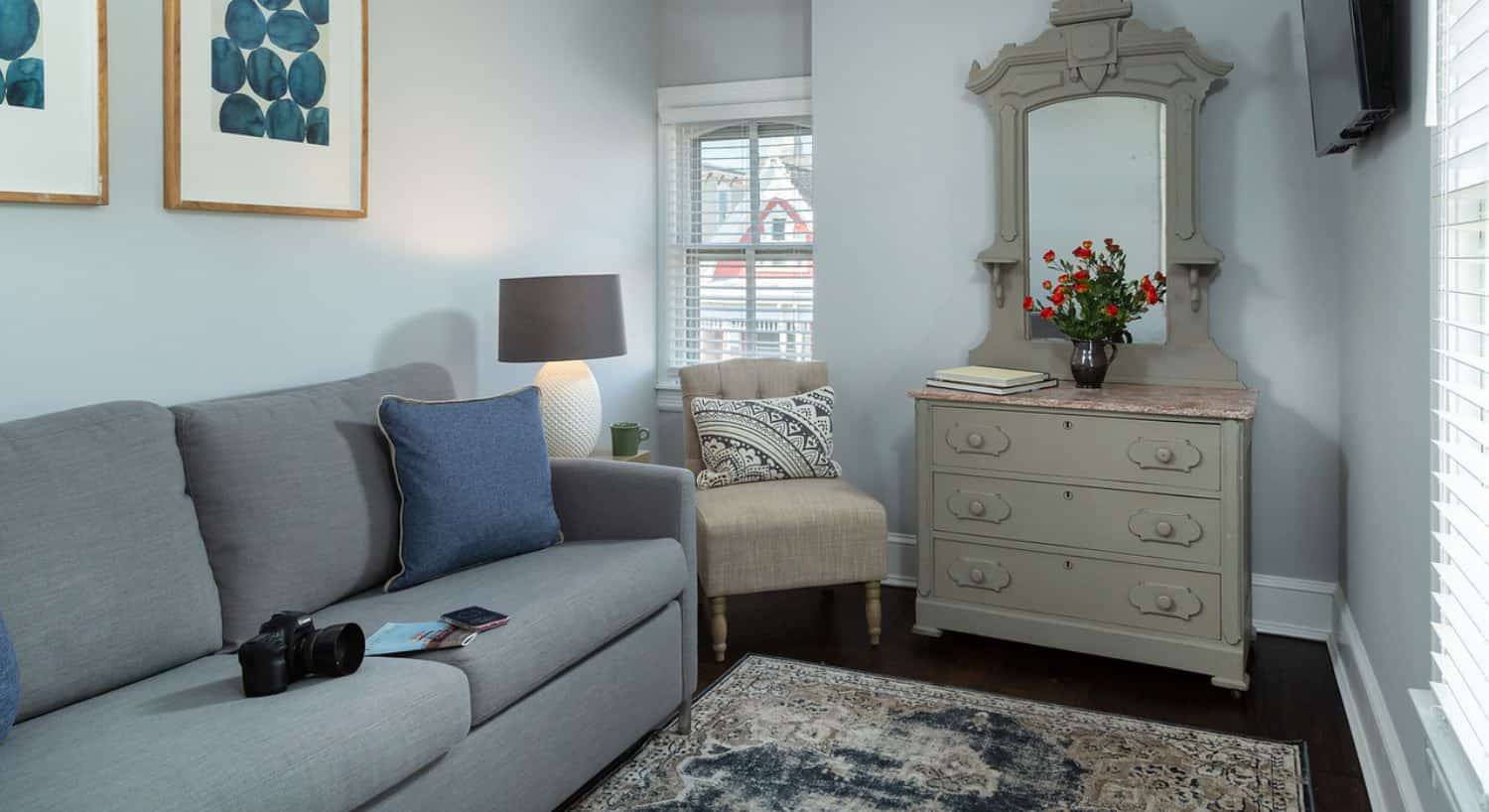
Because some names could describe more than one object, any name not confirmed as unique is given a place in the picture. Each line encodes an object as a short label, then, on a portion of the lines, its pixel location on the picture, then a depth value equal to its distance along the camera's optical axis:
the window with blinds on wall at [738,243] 4.45
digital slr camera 1.81
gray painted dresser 3.05
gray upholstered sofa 1.62
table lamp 3.24
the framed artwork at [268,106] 2.51
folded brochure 2.04
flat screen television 2.05
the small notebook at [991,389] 3.37
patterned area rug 2.44
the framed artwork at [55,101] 2.14
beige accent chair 3.33
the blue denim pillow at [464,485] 2.50
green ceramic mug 3.74
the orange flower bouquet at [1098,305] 3.40
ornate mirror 3.48
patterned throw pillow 3.71
